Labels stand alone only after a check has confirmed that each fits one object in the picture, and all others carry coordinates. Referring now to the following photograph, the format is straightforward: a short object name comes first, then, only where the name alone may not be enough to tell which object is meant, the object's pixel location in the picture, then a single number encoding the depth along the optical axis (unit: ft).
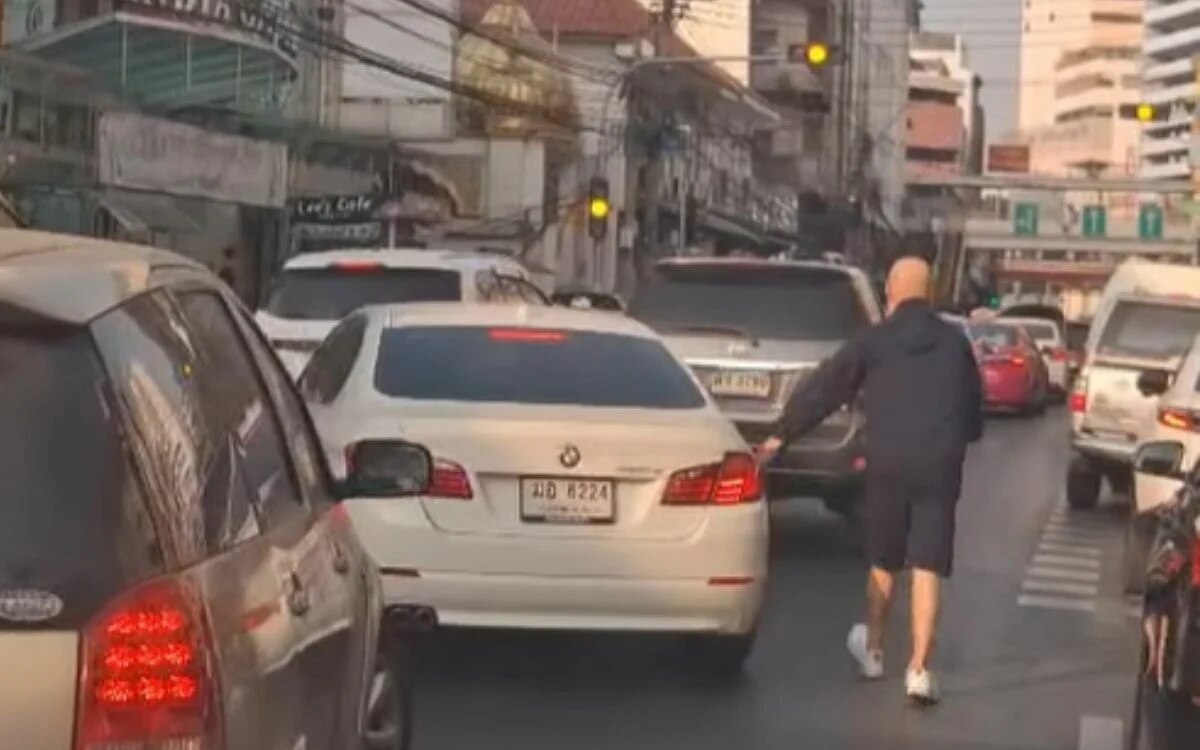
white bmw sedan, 32.68
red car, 122.31
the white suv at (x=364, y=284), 60.80
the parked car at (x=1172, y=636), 23.95
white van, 67.46
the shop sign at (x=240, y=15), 113.60
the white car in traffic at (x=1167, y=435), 46.03
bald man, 34.32
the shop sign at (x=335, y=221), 134.10
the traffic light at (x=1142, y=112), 139.54
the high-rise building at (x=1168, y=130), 586.04
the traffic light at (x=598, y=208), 137.18
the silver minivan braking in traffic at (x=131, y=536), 12.60
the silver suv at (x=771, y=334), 51.96
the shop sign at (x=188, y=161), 105.91
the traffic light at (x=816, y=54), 111.65
